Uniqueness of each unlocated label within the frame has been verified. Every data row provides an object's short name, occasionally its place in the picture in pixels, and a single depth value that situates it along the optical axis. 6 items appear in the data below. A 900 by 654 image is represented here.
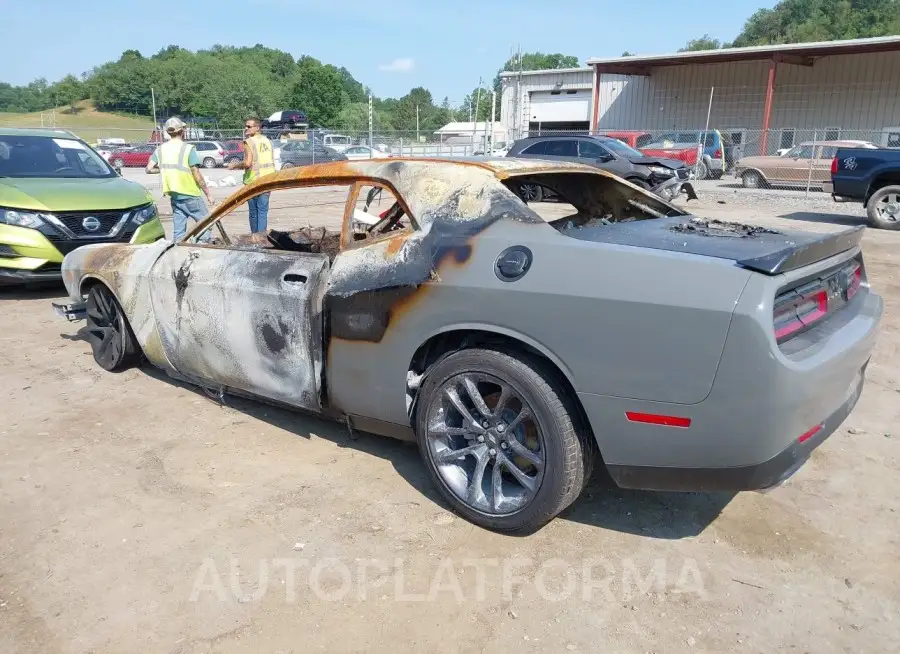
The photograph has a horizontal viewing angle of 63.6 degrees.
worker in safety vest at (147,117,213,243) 8.00
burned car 2.52
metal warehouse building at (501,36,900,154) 31.86
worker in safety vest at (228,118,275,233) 9.59
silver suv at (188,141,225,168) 34.72
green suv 7.04
